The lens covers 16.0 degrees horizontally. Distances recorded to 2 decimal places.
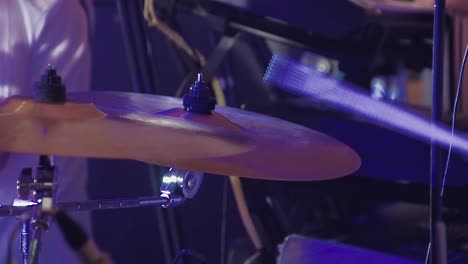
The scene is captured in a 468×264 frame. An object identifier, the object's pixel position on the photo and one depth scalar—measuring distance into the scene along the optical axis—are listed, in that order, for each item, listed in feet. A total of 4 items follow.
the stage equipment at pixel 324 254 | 8.19
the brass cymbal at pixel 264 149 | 6.92
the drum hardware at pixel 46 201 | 6.31
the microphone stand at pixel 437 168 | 7.12
